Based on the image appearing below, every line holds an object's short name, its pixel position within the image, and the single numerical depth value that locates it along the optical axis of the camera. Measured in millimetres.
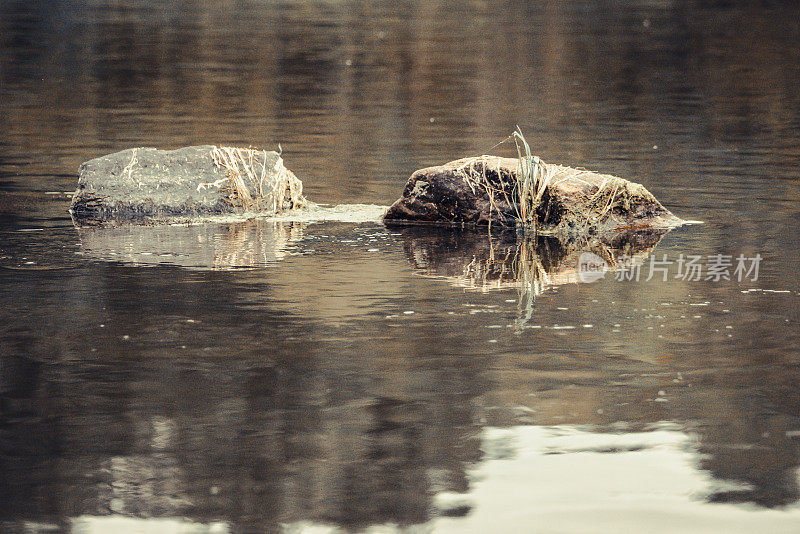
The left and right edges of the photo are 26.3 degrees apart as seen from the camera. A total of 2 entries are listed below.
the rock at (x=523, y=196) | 14336
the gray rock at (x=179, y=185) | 15031
